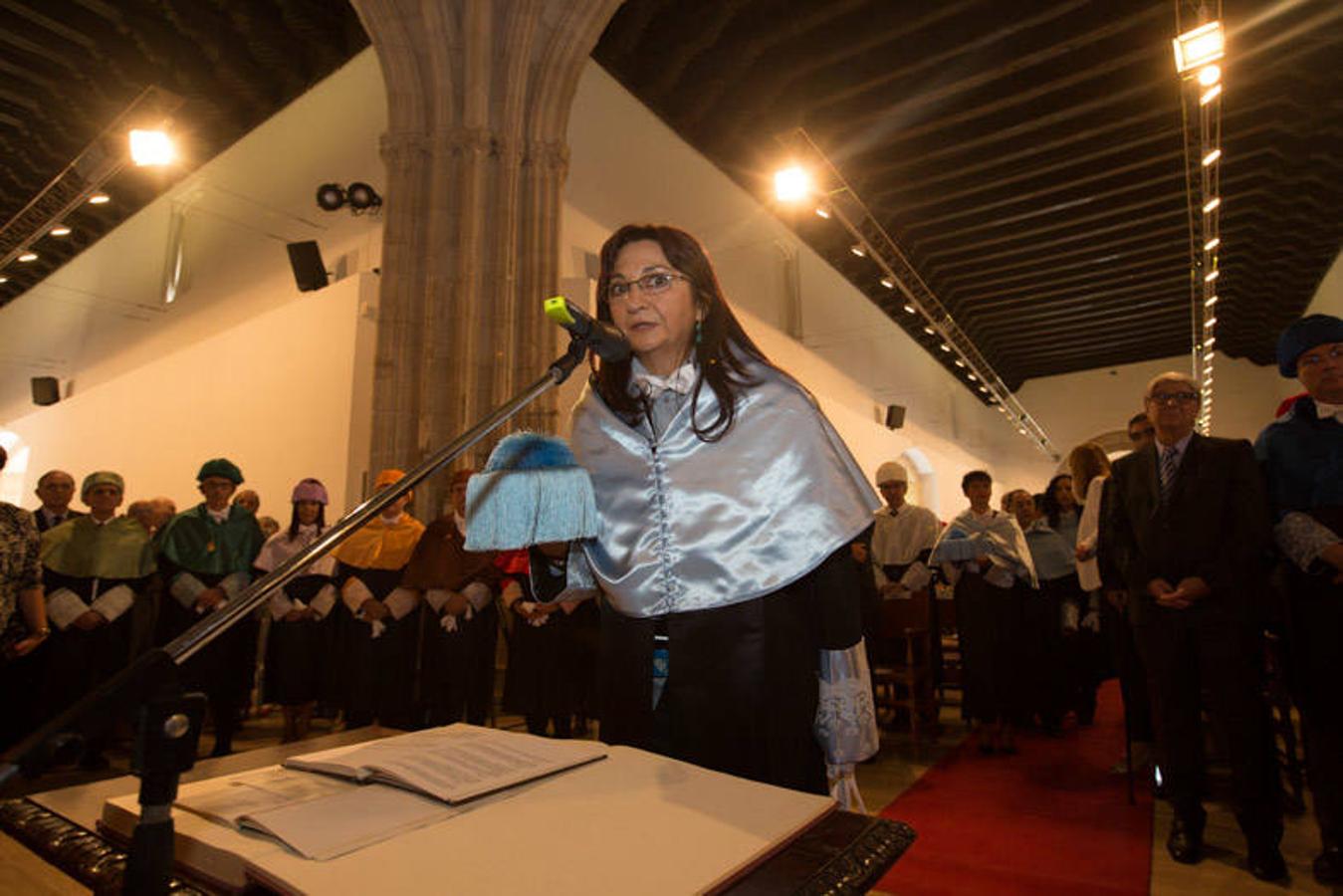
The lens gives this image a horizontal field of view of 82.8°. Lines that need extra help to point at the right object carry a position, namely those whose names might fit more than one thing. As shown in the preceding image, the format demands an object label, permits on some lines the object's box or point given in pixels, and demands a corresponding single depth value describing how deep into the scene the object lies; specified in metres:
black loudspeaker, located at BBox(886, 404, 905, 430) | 13.22
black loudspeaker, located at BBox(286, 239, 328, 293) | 7.00
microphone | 1.06
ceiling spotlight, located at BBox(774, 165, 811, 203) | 8.58
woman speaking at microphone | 1.27
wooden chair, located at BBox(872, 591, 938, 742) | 4.79
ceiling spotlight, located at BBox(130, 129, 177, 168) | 7.54
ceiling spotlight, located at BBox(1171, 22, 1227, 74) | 5.95
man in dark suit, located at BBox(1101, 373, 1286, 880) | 2.63
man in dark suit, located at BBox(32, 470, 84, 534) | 4.66
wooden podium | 0.60
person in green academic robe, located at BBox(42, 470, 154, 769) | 4.29
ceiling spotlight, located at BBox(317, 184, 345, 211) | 7.02
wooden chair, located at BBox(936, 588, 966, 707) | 5.68
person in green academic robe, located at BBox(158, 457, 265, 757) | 4.36
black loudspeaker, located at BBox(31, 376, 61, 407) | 9.42
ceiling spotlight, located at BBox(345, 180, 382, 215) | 6.90
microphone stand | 0.57
